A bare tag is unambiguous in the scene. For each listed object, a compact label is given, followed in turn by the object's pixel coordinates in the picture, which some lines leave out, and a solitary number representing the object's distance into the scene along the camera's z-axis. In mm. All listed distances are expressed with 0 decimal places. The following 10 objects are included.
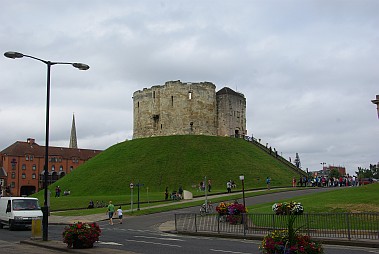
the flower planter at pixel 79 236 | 14219
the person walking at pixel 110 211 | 30266
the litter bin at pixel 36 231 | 17811
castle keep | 80375
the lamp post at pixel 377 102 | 36134
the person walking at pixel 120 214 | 30511
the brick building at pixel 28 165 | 108000
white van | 25734
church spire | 152275
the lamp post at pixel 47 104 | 16906
